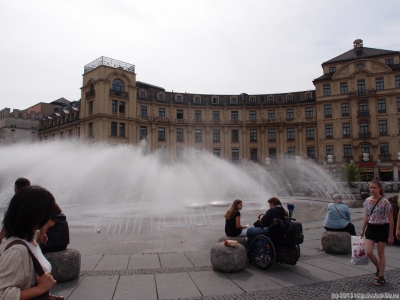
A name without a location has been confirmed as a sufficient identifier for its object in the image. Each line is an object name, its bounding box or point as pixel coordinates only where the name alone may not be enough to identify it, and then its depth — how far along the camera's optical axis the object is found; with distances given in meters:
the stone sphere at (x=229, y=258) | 6.59
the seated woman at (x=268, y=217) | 6.98
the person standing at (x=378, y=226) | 5.94
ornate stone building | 51.78
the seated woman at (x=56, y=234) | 6.06
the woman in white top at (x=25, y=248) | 2.45
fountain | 15.40
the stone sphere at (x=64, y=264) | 5.96
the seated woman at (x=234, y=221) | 7.79
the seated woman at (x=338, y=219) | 8.59
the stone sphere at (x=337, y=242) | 8.18
